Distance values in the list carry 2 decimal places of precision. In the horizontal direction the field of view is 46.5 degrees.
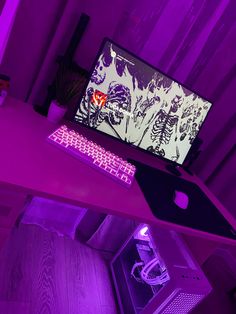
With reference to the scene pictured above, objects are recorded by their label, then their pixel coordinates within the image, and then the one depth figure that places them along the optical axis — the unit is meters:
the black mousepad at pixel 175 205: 1.22
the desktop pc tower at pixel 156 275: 1.44
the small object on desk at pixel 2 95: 1.27
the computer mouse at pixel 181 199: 1.32
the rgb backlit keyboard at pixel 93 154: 1.20
